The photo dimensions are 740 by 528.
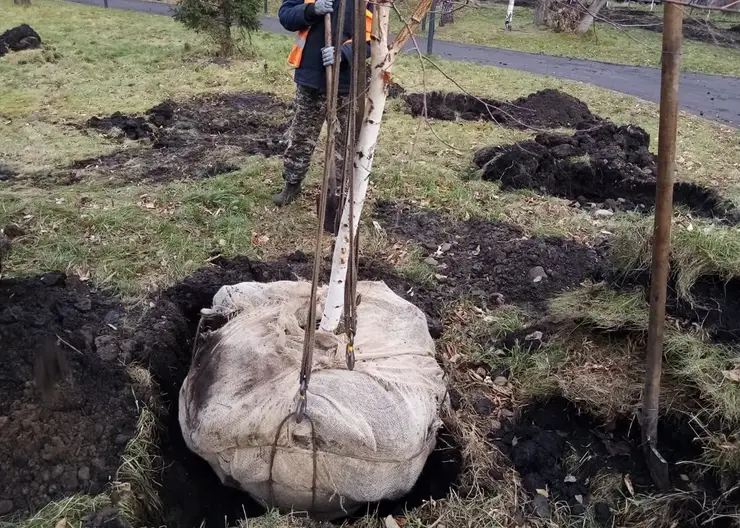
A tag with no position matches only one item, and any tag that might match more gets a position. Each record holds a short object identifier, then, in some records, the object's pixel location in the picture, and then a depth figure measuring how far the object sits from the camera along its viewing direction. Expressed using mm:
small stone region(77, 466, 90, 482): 2303
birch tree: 2088
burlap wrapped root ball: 2166
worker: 3822
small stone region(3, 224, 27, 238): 3910
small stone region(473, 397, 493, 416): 2815
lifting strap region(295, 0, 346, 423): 1954
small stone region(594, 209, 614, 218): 4828
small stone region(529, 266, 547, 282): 3861
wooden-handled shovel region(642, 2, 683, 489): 1965
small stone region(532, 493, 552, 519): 2283
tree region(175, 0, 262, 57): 9750
